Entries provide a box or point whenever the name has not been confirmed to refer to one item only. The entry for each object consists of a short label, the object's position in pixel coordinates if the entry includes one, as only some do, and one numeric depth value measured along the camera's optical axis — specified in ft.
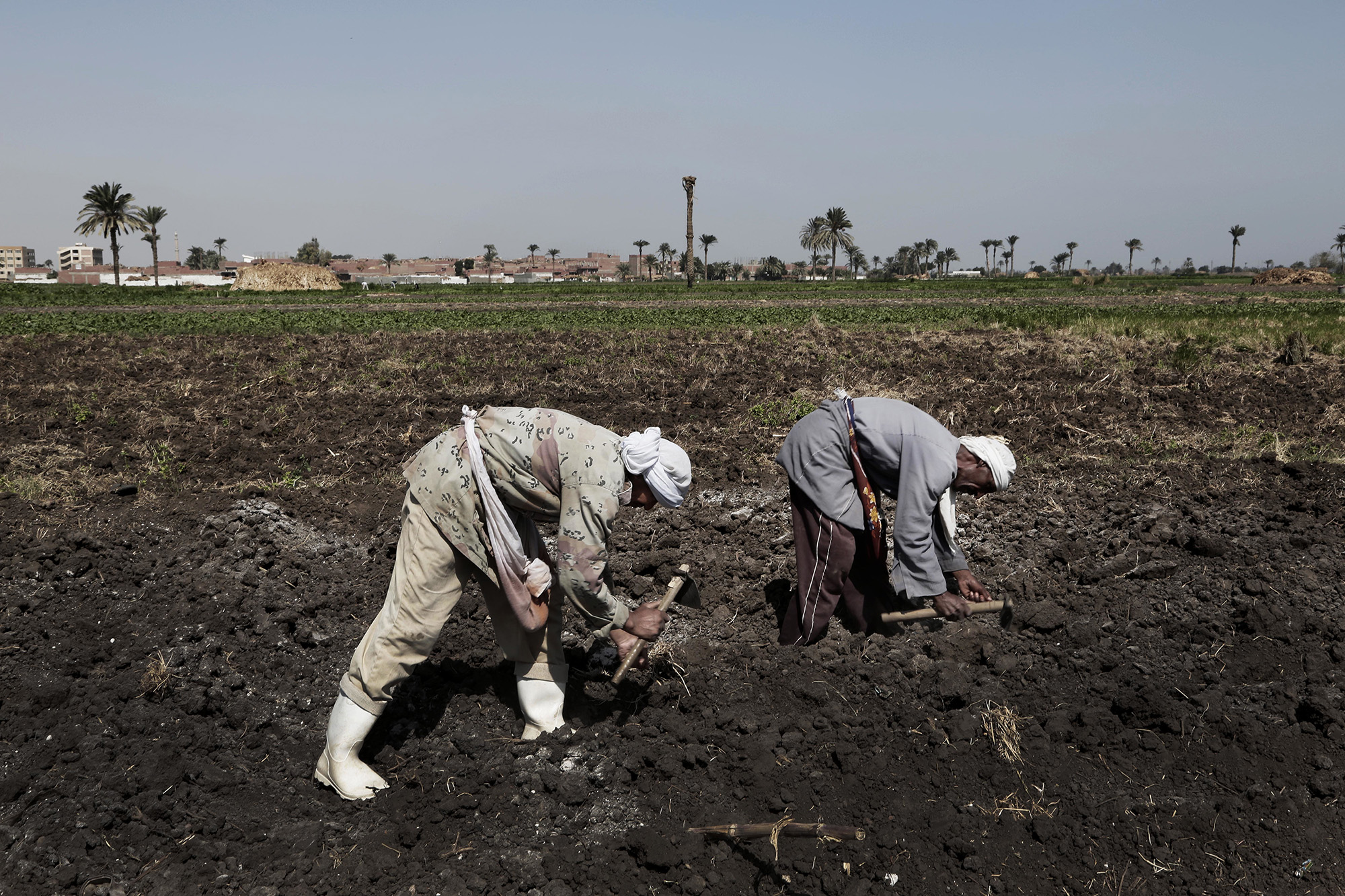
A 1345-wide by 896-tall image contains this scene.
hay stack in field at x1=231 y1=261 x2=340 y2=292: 157.79
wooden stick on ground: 9.42
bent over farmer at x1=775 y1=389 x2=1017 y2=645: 11.99
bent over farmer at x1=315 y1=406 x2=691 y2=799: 9.87
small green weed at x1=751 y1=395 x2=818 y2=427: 28.02
